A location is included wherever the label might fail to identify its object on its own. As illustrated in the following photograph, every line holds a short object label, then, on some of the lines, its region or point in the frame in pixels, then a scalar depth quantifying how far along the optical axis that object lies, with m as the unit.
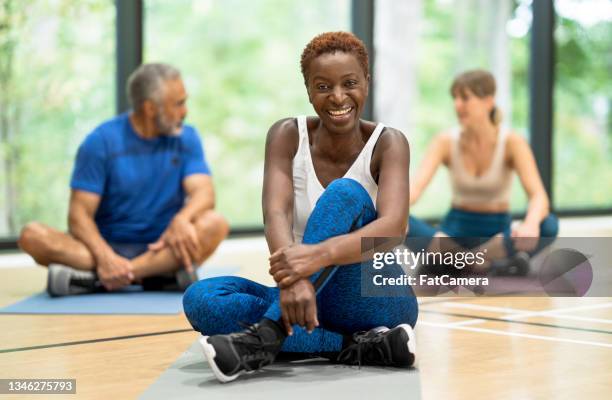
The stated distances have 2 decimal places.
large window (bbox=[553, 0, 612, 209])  7.54
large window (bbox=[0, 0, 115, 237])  5.34
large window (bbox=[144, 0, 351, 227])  5.96
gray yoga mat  2.10
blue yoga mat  3.43
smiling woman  2.19
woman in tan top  4.30
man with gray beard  3.93
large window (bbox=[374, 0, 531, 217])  6.67
